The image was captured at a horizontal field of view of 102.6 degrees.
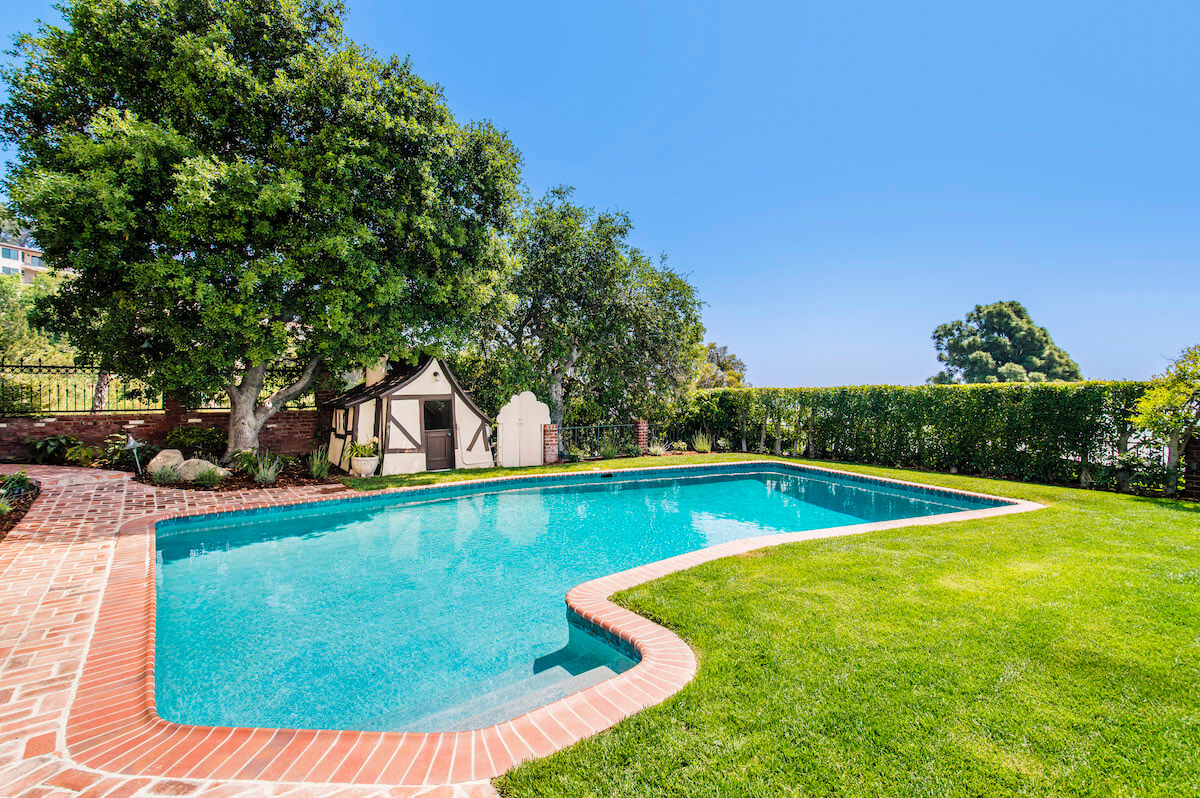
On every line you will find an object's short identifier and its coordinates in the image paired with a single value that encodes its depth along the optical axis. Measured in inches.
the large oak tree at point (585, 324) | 591.2
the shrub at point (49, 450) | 443.8
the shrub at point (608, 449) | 618.2
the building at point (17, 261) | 2204.0
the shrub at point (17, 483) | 312.6
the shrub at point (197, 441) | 477.4
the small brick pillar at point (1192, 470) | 339.3
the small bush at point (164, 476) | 389.4
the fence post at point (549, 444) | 570.3
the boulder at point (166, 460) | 405.7
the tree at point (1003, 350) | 1492.4
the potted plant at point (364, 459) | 470.0
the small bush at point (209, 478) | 394.0
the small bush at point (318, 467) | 452.1
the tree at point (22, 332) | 830.5
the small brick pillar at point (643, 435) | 649.0
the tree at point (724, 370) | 1434.7
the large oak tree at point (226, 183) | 339.3
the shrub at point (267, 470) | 412.8
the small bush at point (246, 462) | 430.2
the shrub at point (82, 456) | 446.3
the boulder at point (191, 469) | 398.9
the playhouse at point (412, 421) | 487.8
